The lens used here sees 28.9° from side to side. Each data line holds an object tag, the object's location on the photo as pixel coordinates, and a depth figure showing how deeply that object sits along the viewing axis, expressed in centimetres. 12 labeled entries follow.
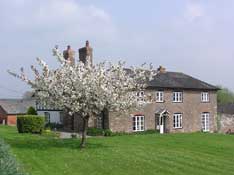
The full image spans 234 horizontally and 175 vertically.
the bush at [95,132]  4175
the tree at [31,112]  4861
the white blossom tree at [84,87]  2398
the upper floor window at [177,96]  4959
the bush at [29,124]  3747
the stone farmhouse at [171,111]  4562
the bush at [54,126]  5191
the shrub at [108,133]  4099
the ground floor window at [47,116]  5662
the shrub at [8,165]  652
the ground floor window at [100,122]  4489
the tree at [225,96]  9788
